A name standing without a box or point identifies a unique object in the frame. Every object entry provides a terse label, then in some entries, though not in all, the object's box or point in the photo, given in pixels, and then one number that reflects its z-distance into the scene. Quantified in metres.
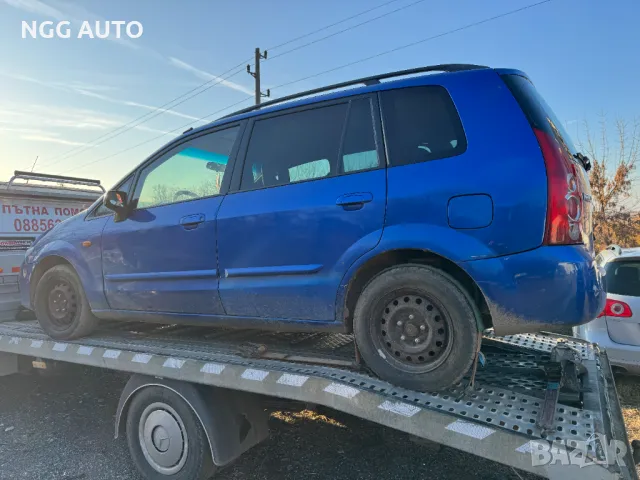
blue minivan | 2.27
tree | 14.72
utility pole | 21.48
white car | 4.30
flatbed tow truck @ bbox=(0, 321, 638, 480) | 1.99
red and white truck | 5.34
